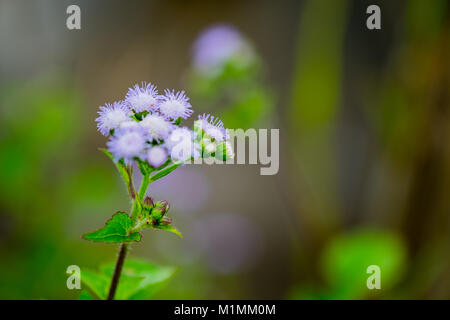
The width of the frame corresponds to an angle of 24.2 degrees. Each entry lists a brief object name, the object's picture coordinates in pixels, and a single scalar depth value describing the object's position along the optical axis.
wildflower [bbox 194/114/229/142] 0.22
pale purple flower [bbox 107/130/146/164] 0.21
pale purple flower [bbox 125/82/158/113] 0.22
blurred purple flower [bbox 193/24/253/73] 0.37
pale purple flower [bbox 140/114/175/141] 0.22
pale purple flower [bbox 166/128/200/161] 0.21
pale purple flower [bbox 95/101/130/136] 0.22
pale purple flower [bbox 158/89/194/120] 0.22
